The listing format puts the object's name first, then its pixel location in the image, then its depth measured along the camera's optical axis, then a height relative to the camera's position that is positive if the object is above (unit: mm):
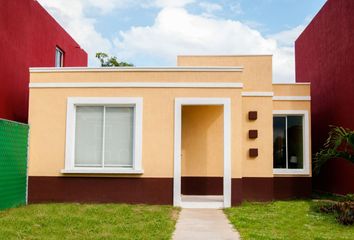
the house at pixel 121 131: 11250 +721
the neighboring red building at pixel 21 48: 12469 +3385
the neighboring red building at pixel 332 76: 13188 +2728
